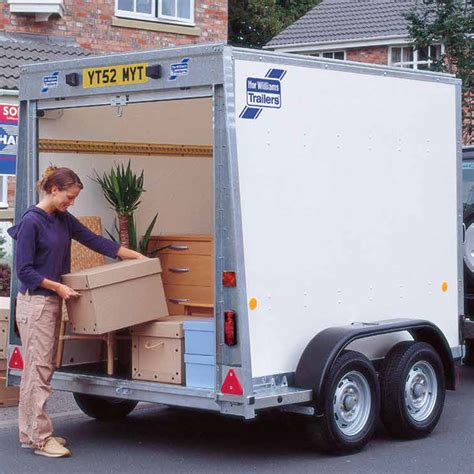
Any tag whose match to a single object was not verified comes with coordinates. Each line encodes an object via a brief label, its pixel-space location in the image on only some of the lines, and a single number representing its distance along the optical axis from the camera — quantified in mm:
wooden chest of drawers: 8703
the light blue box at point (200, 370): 7609
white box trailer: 7391
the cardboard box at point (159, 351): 7887
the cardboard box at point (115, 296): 7797
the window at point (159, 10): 18547
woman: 7715
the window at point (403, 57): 30384
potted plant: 8930
